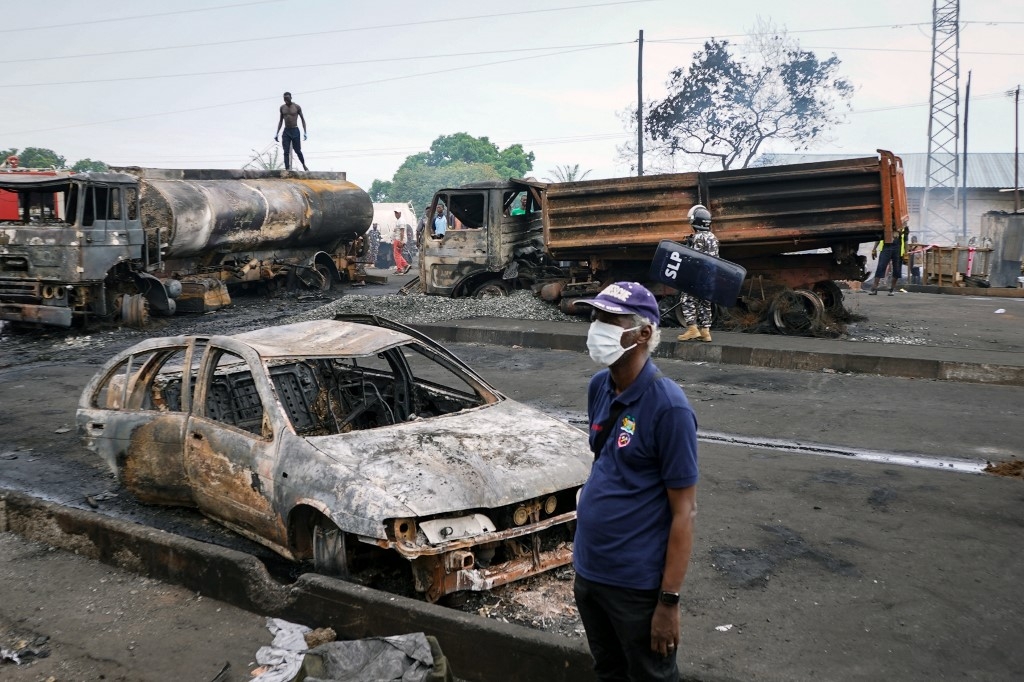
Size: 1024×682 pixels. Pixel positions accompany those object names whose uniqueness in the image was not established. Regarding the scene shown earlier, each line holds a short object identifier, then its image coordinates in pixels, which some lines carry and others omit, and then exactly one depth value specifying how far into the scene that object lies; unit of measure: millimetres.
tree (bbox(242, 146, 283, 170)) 33172
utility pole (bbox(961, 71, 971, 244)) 38000
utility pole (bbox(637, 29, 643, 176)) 31312
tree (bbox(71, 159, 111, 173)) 48844
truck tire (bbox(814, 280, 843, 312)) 13828
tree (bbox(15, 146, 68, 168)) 48969
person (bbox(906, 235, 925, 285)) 24694
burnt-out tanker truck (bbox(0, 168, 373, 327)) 14203
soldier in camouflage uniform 11828
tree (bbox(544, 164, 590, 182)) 47497
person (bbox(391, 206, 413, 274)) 31328
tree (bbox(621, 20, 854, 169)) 31609
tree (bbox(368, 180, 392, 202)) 73400
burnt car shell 4285
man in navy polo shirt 2680
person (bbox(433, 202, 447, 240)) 16406
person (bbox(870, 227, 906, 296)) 17781
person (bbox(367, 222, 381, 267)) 36878
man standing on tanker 22828
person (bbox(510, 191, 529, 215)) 16297
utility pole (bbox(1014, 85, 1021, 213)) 39172
